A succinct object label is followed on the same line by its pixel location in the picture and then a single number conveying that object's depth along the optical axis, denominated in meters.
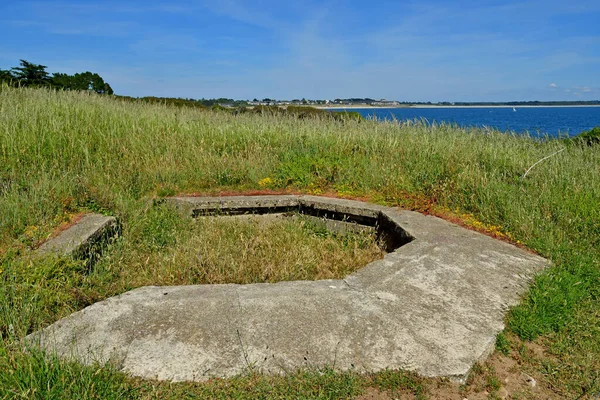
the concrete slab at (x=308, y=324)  2.29
